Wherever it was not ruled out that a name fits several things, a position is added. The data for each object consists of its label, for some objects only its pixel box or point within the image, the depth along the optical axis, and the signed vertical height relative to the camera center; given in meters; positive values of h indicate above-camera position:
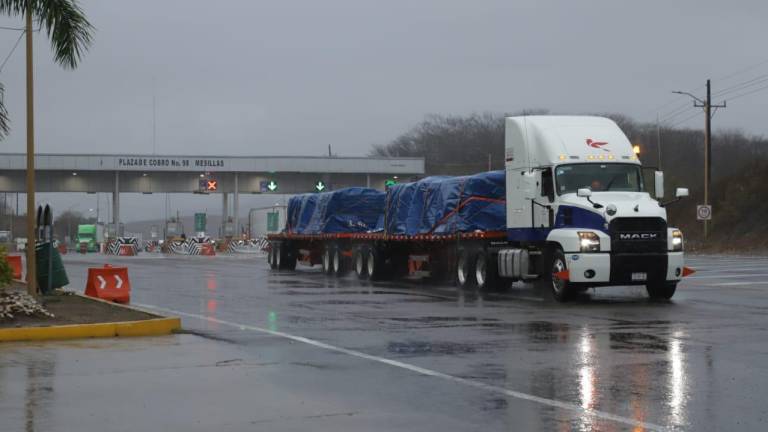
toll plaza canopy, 74.88 +4.89
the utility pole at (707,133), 61.97 +6.00
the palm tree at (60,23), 18.20 +3.82
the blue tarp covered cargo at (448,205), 25.91 +0.81
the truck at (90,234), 97.27 +0.37
